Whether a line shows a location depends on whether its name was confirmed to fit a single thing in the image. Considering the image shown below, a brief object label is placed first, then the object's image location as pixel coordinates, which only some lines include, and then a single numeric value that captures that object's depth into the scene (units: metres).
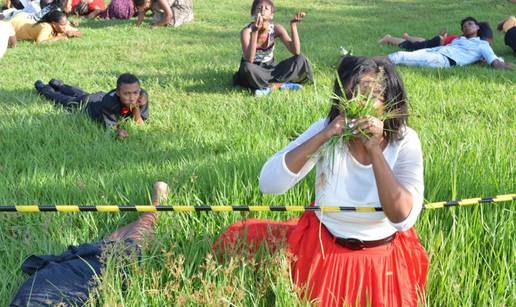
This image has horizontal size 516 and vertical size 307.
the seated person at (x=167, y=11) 10.05
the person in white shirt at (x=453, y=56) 6.70
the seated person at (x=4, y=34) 7.35
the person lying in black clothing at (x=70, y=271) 2.21
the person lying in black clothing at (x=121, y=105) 4.62
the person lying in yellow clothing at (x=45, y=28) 8.87
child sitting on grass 5.68
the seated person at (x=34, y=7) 9.94
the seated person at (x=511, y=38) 7.59
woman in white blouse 2.10
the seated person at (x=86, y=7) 11.20
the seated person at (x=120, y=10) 10.89
